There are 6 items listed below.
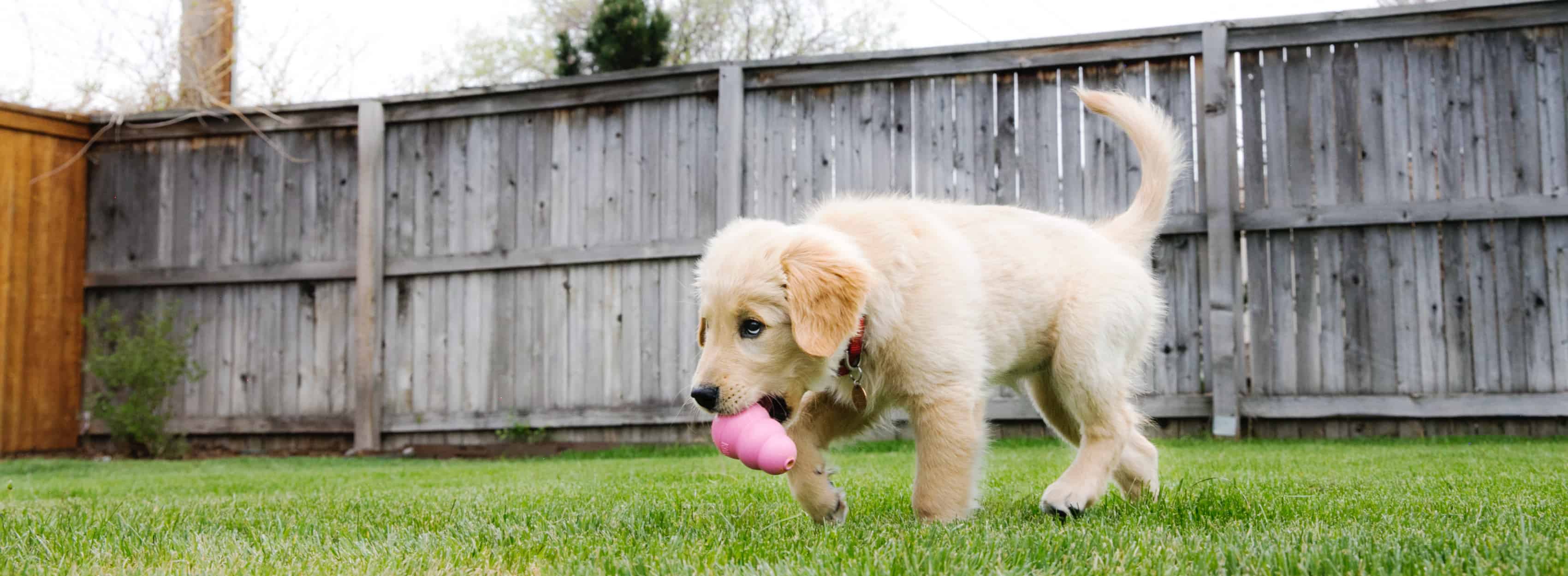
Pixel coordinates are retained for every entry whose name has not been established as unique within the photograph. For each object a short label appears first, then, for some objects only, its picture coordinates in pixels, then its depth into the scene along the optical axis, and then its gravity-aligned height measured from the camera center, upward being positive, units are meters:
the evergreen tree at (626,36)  12.20 +3.18
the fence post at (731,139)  7.23 +1.25
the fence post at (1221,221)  6.48 +0.63
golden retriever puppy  2.71 +0.02
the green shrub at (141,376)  7.94 -0.21
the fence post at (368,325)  7.97 +0.13
